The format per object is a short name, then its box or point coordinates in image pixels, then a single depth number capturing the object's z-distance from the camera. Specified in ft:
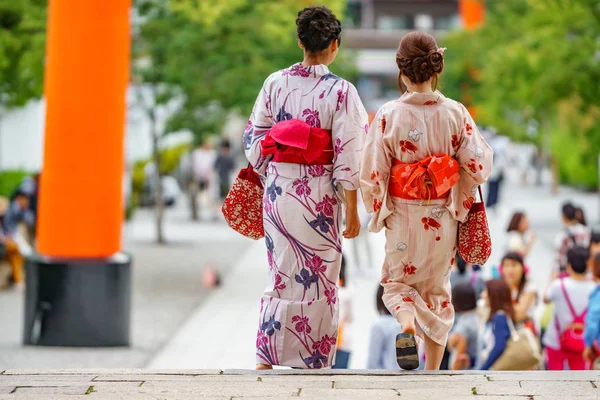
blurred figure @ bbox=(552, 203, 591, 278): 62.48
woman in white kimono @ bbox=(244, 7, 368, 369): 31.99
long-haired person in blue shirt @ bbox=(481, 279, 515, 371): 42.19
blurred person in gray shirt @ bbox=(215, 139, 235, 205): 159.25
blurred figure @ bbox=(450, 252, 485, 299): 50.21
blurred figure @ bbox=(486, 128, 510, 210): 138.19
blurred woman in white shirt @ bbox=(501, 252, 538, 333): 46.52
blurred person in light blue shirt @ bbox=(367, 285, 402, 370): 40.79
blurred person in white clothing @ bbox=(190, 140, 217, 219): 161.92
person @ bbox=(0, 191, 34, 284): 90.50
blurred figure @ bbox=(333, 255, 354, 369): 45.66
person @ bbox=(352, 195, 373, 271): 93.92
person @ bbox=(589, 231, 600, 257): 54.30
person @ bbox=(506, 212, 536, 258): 65.29
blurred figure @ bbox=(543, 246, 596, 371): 45.90
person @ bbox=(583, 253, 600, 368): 41.44
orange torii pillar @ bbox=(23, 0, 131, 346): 61.99
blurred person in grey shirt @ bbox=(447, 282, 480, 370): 43.35
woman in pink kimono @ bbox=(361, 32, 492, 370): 31.28
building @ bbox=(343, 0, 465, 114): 447.55
